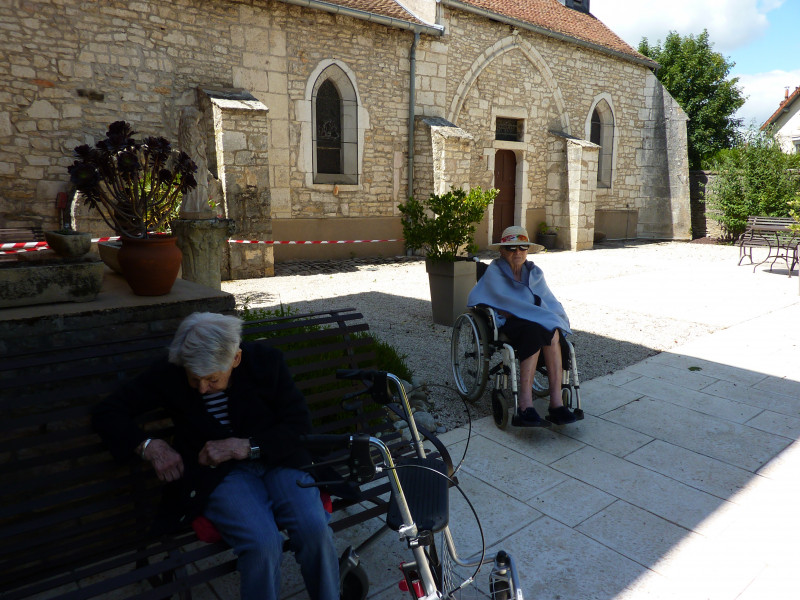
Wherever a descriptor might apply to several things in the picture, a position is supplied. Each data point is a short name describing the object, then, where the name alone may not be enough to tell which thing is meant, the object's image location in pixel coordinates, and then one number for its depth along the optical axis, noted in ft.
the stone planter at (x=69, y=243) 11.24
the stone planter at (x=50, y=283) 9.02
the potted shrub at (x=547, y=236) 50.03
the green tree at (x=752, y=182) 48.32
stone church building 28.27
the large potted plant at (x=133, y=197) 10.43
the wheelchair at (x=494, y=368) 12.32
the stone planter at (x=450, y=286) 20.86
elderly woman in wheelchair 12.23
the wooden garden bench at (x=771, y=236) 34.86
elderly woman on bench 6.47
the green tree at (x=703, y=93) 82.99
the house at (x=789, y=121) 88.09
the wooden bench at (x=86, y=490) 6.07
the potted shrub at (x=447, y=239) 21.12
